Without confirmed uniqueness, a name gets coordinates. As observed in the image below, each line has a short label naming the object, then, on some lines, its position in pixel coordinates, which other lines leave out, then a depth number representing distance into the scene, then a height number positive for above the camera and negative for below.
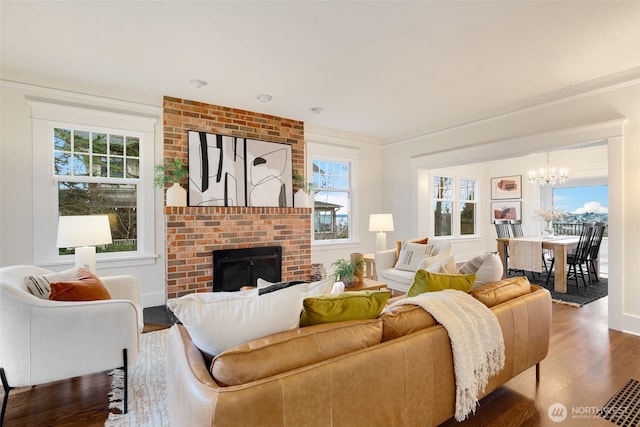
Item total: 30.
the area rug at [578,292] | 4.09 -1.16
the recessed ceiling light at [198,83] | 3.26 +1.41
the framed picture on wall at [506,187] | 7.15 +0.61
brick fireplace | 3.69 -0.10
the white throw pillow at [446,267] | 2.48 -0.44
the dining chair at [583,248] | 4.72 -0.55
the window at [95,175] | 3.20 +0.45
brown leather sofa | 0.97 -0.58
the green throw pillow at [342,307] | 1.37 -0.42
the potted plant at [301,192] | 4.56 +0.33
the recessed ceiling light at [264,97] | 3.66 +1.41
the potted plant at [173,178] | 3.61 +0.44
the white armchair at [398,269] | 3.54 -0.70
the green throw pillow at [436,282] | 1.88 -0.43
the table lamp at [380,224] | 4.52 -0.15
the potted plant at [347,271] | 3.16 -0.58
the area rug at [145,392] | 1.77 -1.17
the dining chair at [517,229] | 6.07 -0.32
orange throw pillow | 1.92 -0.48
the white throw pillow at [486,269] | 2.13 -0.39
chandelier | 5.57 +0.68
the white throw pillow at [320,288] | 1.47 -0.36
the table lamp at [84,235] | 2.64 -0.17
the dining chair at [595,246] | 4.86 -0.55
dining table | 4.51 -0.62
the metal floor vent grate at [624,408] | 1.76 -1.18
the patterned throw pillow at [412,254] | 3.92 -0.53
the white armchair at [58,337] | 1.70 -0.70
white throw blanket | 1.50 -0.64
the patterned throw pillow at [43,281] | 2.03 -0.46
